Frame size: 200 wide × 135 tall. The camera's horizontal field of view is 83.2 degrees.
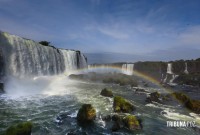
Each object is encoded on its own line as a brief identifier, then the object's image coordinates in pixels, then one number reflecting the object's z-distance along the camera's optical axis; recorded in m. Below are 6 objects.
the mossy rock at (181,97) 15.59
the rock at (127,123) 8.87
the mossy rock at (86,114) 9.55
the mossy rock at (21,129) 6.92
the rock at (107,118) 9.90
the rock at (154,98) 15.57
